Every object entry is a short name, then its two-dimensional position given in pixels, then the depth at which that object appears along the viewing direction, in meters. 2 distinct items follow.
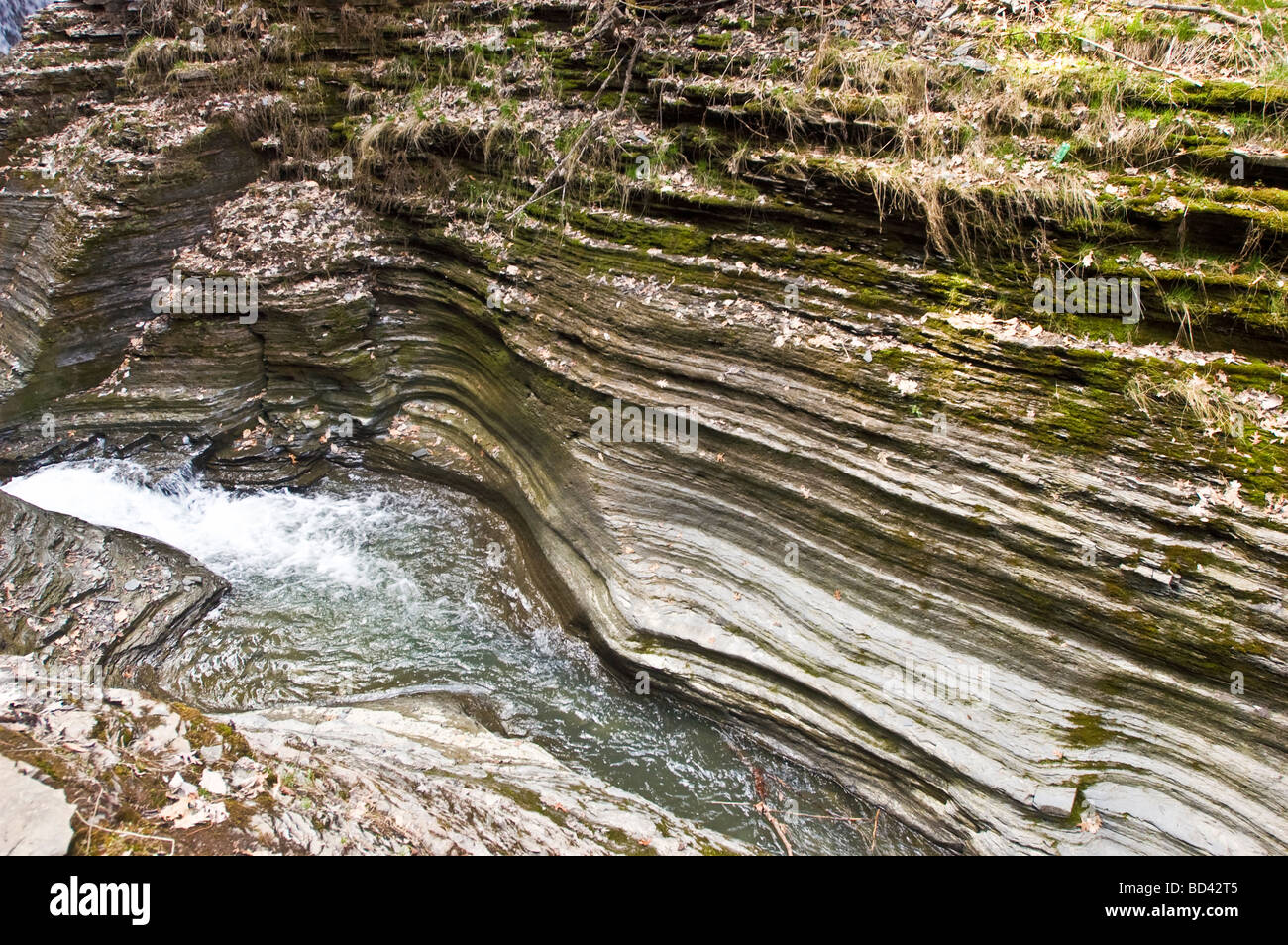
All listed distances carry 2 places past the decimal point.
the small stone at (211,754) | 3.67
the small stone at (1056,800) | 4.04
